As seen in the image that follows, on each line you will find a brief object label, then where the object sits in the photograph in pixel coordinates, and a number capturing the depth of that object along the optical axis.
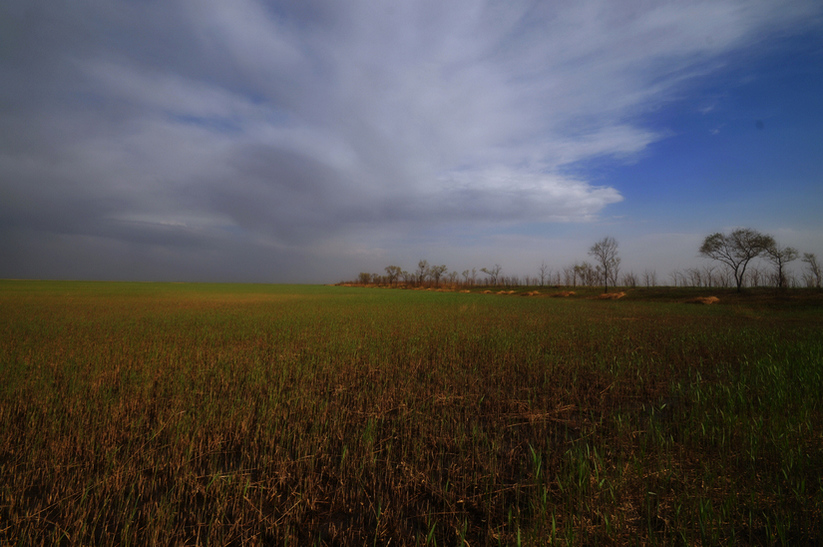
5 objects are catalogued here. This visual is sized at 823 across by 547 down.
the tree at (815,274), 37.16
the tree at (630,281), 57.25
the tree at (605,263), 55.59
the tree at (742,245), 38.31
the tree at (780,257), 37.69
